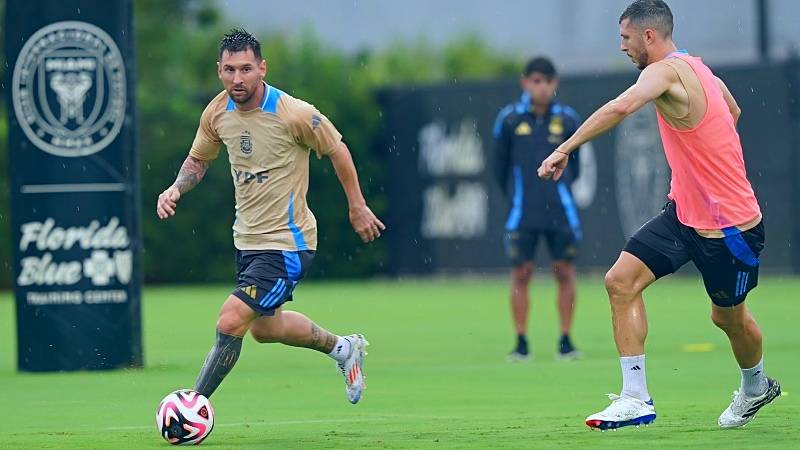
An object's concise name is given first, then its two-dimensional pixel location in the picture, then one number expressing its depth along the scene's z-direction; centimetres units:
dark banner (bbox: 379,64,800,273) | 4966
